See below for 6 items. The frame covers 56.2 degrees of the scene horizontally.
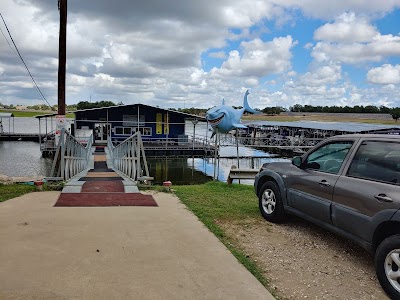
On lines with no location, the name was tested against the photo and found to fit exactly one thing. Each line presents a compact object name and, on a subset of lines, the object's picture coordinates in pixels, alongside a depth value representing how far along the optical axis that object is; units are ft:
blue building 124.16
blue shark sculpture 62.64
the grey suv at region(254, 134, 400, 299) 12.23
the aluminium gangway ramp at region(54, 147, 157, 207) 22.30
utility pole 43.42
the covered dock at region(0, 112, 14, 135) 159.21
